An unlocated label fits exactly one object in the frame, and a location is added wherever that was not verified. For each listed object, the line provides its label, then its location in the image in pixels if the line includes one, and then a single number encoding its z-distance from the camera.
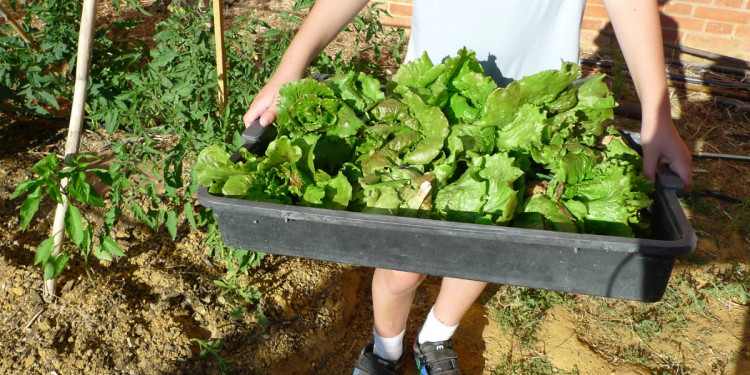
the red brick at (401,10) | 5.40
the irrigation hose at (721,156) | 4.03
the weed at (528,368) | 2.62
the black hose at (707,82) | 4.81
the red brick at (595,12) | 5.18
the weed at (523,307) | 2.80
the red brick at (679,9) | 5.00
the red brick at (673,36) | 5.14
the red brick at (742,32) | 4.95
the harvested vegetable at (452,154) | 1.49
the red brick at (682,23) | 5.05
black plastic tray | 1.33
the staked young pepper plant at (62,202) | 1.90
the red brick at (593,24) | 5.27
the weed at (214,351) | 2.41
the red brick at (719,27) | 4.99
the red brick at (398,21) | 5.46
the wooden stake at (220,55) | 2.21
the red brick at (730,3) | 4.84
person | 1.63
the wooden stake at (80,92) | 2.01
